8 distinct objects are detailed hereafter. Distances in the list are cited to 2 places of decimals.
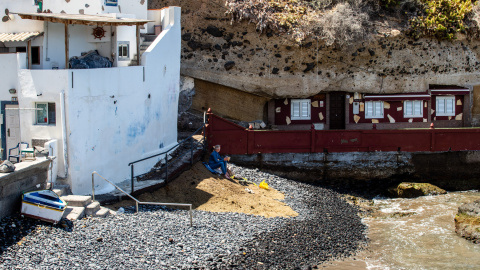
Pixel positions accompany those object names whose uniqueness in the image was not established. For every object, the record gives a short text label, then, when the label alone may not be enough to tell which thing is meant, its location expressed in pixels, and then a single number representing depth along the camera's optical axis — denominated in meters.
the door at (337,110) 29.20
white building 17.17
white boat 14.76
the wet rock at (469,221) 18.19
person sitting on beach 21.53
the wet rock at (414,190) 23.88
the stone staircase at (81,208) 15.52
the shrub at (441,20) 29.16
